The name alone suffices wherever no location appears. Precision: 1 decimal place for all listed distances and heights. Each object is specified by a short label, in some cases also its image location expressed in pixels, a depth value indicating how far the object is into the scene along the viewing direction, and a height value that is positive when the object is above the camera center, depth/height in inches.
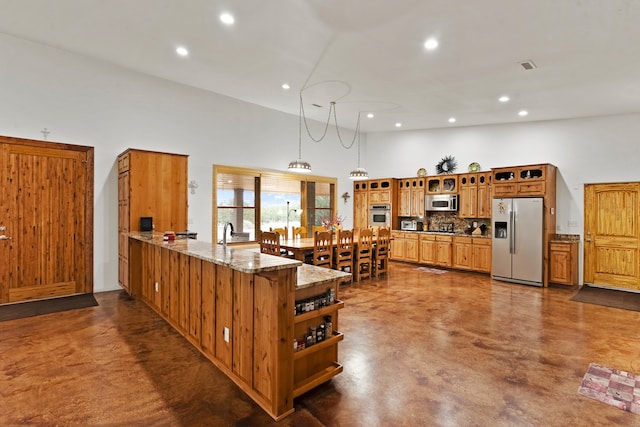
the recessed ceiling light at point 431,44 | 155.1 +81.0
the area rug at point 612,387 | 98.0 -55.2
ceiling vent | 170.5 +78.2
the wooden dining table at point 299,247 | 220.7 -22.5
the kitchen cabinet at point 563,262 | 245.8 -35.5
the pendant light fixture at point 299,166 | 220.3 +31.6
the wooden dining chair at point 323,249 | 219.8 -24.1
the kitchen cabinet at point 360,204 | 370.0 +11.1
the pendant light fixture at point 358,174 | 263.1 +31.6
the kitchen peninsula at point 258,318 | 88.7 -32.5
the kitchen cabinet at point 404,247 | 329.4 -33.2
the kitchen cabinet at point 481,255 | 284.8 -35.3
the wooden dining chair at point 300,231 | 282.0 -15.0
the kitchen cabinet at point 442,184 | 316.7 +29.2
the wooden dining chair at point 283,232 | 268.7 -15.0
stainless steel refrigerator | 250.2 -20.1
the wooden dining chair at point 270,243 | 225.3 -20.8
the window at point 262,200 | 269.1 +12.2
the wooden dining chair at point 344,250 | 235.9 -26.3
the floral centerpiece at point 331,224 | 266.7 -8.4
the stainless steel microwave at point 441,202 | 313.6 +11.5
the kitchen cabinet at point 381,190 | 351.9 +25.3
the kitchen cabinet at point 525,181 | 252.4 +26.5
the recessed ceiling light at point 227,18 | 142.3 +85.2
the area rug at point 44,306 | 168.2 -51.1
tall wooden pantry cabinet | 192.7 +11.9
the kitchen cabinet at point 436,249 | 307.7 -33.4
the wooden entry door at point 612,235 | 239.3 -15.3
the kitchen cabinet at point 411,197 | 337.4 +17.9
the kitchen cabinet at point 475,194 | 295.3 +18.0
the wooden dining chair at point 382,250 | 269.1 -29.7
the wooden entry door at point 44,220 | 183.8 -4.1
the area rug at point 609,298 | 202.7 -54.8
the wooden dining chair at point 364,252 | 251.8 -30.0
